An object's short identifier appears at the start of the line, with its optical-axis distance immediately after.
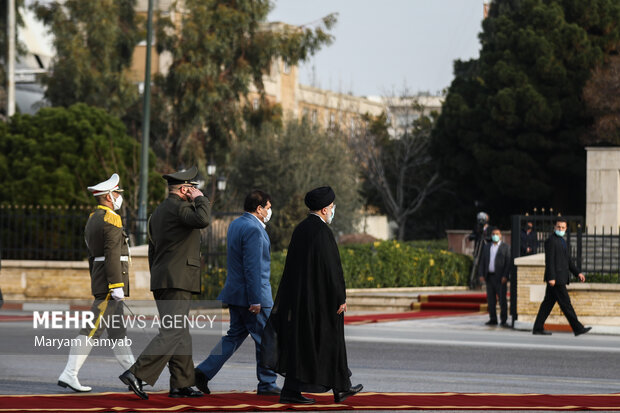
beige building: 60.19
